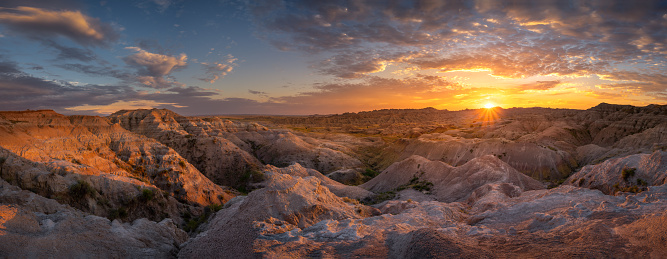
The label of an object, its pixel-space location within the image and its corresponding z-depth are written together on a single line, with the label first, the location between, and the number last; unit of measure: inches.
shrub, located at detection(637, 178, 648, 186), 694.5
